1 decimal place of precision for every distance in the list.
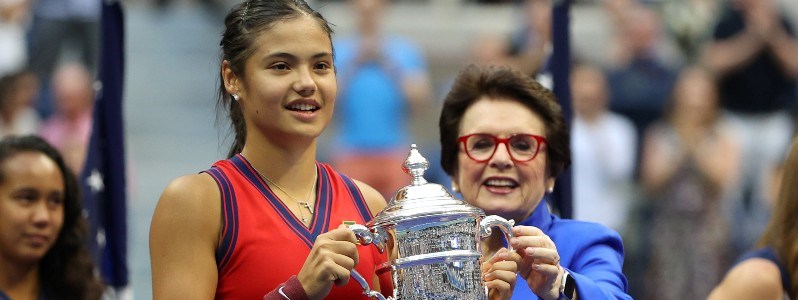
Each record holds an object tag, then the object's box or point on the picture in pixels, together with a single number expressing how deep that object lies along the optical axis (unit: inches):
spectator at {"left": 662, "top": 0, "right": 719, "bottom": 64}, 646.9
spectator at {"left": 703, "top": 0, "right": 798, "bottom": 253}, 640.6
